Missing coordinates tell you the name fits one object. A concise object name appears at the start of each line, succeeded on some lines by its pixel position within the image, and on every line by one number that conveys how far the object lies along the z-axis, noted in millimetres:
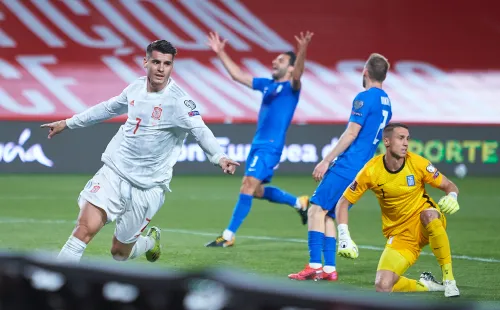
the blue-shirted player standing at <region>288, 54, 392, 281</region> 14859
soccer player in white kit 13023
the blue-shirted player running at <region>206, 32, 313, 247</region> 19000
